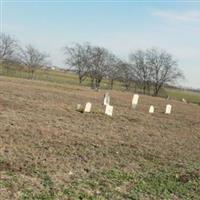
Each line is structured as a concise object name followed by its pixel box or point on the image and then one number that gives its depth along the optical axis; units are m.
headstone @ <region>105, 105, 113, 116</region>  16.26
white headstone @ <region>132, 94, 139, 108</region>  23.12
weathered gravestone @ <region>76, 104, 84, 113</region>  16.17
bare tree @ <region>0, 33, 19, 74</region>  73.06
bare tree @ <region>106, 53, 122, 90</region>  74.75
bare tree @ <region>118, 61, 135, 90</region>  78.22
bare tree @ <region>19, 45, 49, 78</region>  77.97
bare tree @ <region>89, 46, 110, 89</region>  71.00
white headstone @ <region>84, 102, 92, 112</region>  15.99
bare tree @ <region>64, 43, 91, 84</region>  73.06
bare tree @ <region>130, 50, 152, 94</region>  80.31
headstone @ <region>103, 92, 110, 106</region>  19.56
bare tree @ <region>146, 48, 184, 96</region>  80.00
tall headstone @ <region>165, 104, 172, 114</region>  23.38
